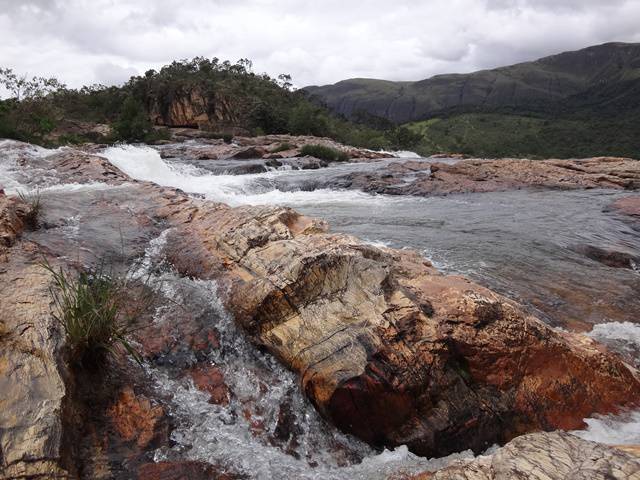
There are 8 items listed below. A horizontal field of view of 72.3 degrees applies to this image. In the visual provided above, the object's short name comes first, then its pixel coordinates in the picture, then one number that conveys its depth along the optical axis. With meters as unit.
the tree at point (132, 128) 31.12
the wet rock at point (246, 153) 22.72
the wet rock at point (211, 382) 3.20
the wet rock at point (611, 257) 7.02
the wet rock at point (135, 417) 2.62
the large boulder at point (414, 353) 3.12
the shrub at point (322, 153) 24.03
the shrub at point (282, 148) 25.49
